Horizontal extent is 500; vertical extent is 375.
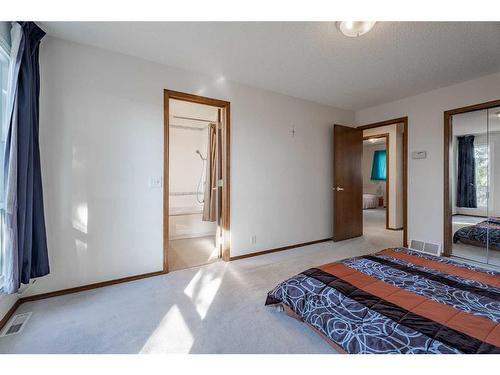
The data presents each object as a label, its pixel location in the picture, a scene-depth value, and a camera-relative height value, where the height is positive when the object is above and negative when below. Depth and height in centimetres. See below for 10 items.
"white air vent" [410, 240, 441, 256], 327 -84
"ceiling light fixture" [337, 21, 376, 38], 193 +131
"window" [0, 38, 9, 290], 182 +61
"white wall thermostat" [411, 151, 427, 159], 359 +49
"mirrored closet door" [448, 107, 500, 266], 311 +4
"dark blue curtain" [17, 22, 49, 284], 177 +13
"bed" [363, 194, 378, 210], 862 -51
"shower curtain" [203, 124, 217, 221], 400 +20
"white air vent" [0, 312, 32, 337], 167 -101
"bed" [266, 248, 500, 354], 115 -69
